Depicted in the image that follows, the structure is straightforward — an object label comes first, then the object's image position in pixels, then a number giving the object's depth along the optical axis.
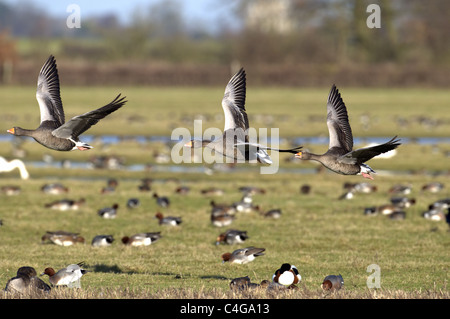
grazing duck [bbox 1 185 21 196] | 20.28
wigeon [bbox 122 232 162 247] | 15.41
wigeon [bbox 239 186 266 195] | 21.20
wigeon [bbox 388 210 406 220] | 17.86
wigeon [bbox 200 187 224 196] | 20.89
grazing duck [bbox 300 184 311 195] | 21.25
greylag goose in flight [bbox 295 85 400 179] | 11.71
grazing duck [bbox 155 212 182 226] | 17.19
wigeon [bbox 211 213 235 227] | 17.23
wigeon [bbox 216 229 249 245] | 15.52
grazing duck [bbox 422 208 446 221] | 17.70
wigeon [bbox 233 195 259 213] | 18.59
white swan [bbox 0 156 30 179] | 19.47
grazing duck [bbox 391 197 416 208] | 18.55
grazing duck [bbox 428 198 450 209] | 17.86
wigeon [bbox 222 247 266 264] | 13.74
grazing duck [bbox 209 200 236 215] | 17.77
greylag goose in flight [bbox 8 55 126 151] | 11.54
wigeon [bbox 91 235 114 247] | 15.35
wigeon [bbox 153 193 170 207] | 19.12
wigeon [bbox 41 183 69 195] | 20.59
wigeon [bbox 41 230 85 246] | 15.38
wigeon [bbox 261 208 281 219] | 18.11
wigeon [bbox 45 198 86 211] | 18.81
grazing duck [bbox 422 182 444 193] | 21.66
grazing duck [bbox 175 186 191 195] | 20.82
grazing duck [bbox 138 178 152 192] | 21.29
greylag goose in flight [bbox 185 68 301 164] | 13.27
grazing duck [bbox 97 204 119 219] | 17.94
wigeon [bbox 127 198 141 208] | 19.08
